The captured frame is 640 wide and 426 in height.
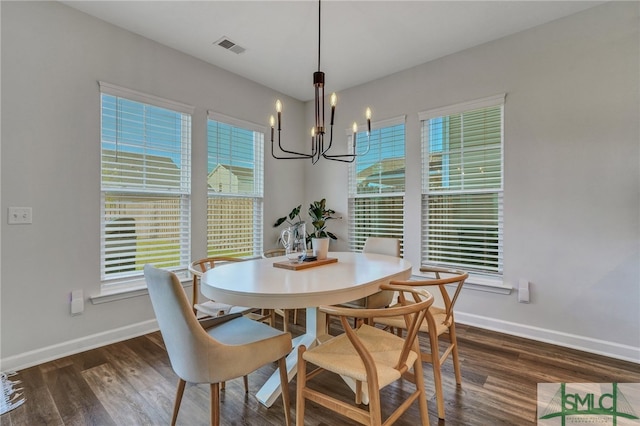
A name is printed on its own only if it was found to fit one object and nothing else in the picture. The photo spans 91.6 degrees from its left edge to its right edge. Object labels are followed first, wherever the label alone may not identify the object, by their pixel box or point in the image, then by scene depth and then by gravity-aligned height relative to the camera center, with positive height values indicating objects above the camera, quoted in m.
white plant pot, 2.33 -0.26
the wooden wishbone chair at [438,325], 1.72 -0.69
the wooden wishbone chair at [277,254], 3.02 -0.42
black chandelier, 2.13 +0.65
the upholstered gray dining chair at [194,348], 1.31 -0.63
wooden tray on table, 2.07 -0.36
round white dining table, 1.48 -0.38
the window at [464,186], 3.07 +0.29
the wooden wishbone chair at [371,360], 1.25 -0.68
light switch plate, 2.26 -0.04
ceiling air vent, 3.01 +1.66
